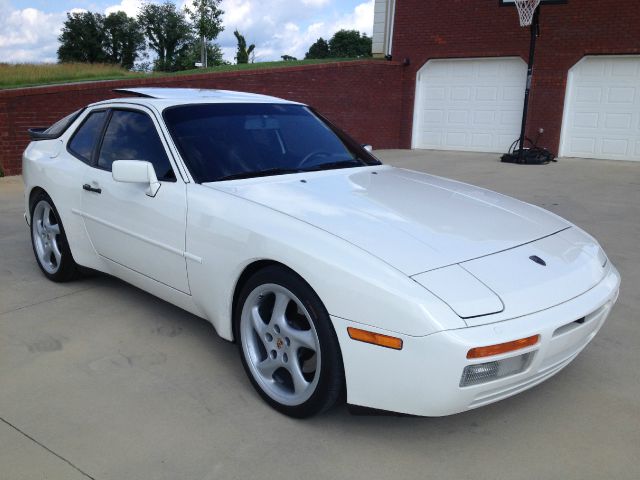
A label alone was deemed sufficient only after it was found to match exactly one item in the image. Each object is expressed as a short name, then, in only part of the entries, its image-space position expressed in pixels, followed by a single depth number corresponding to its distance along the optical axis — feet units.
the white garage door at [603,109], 42.47
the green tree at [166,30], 188.14
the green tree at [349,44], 270.26
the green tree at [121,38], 200.13
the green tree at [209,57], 127.75
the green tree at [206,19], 98.32
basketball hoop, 41.34
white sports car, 7.39
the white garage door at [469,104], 46.34
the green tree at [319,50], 277.44
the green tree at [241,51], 125.29
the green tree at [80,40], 195.52
